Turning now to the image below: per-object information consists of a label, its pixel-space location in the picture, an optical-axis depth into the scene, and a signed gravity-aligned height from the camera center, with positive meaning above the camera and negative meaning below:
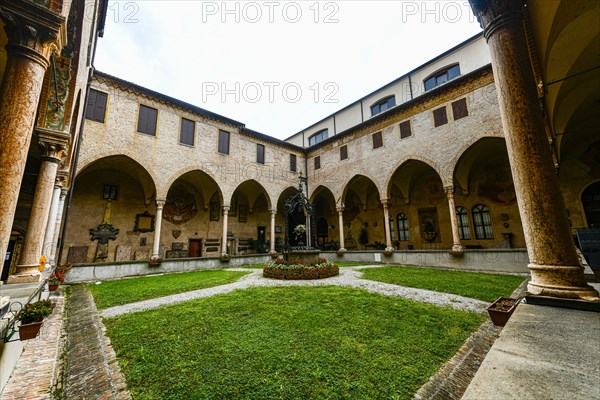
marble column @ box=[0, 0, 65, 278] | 2.56 +1.81
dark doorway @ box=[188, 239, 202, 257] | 17.85 -0.21
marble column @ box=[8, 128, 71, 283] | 5.44 +1.15
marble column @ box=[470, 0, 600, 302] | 2.61 +0.91
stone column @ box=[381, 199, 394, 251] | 14.55 +0.51
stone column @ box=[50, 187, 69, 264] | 10.31 +1.12
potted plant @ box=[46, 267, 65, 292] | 7.11 -0.96
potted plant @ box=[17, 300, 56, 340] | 3.08 -0.90
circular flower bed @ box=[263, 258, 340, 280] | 9.20 -1.06
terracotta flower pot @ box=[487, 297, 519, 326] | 3.41 -1.02
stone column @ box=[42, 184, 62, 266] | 8.97 +0.88
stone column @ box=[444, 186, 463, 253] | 12.02 +1.13
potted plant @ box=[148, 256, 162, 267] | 12.22 -0.77
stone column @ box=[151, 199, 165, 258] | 12.71 +0.96
